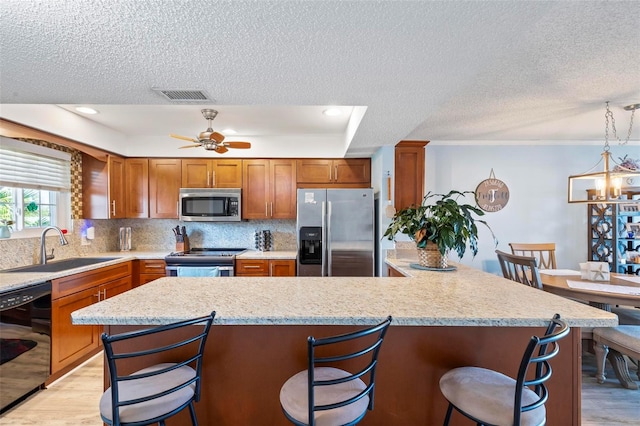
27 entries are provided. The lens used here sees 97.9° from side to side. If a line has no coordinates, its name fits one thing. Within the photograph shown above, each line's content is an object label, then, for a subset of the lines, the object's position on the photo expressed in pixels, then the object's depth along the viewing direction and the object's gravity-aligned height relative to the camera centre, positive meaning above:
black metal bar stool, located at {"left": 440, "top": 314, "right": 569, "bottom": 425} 0.93 -0.69
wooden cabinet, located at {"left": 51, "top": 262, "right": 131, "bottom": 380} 2.23 -0.88
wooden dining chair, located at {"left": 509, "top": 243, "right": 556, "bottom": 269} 3.35 -0.48
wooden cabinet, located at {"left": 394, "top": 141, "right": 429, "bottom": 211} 3.25 +0.41
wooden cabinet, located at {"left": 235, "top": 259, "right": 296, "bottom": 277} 3.35 -0.71
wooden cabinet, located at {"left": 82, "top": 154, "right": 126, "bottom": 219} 3.39 +0.26
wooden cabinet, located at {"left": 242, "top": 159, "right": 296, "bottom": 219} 3.68 +0.30
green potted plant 1.98 -0.15
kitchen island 1.27 -0.68
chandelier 2.42 +0.28
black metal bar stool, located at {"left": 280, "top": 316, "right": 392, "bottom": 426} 0.90 -0.68
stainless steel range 3.24 -0.66
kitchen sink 2.46 -0.55
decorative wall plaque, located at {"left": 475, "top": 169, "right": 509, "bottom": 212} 3.78 +0.19
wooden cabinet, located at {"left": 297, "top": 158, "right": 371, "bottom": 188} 3.67 +0.49
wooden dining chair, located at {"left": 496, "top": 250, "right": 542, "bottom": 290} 2.25 -0.50
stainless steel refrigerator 3.23 -0.27
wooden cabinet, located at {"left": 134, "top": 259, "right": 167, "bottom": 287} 3.34 -0.73
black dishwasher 1.85 -0.93
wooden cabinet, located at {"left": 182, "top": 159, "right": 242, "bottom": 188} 3.68 +0.48
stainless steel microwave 3.57 +0.03
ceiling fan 2.62 +0.66
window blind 2.50 +0.43
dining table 2.11 -0.66
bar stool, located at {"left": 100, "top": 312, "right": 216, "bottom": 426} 0.91 -0.67
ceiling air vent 1.72 +0.73
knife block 3.77 -0.49
